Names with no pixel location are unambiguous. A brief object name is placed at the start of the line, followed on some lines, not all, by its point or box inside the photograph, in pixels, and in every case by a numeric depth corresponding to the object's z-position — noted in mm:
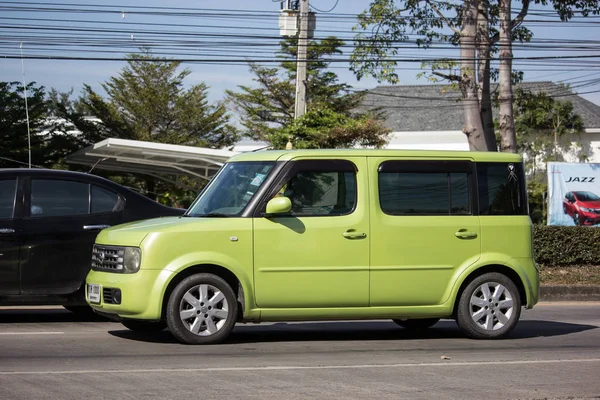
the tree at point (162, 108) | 46938
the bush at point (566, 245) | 19484
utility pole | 25750
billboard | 23422
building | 56156
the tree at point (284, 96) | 51406
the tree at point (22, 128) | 33750
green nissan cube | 9164
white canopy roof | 24906
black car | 10586
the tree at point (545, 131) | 47531
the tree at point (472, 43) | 22891
